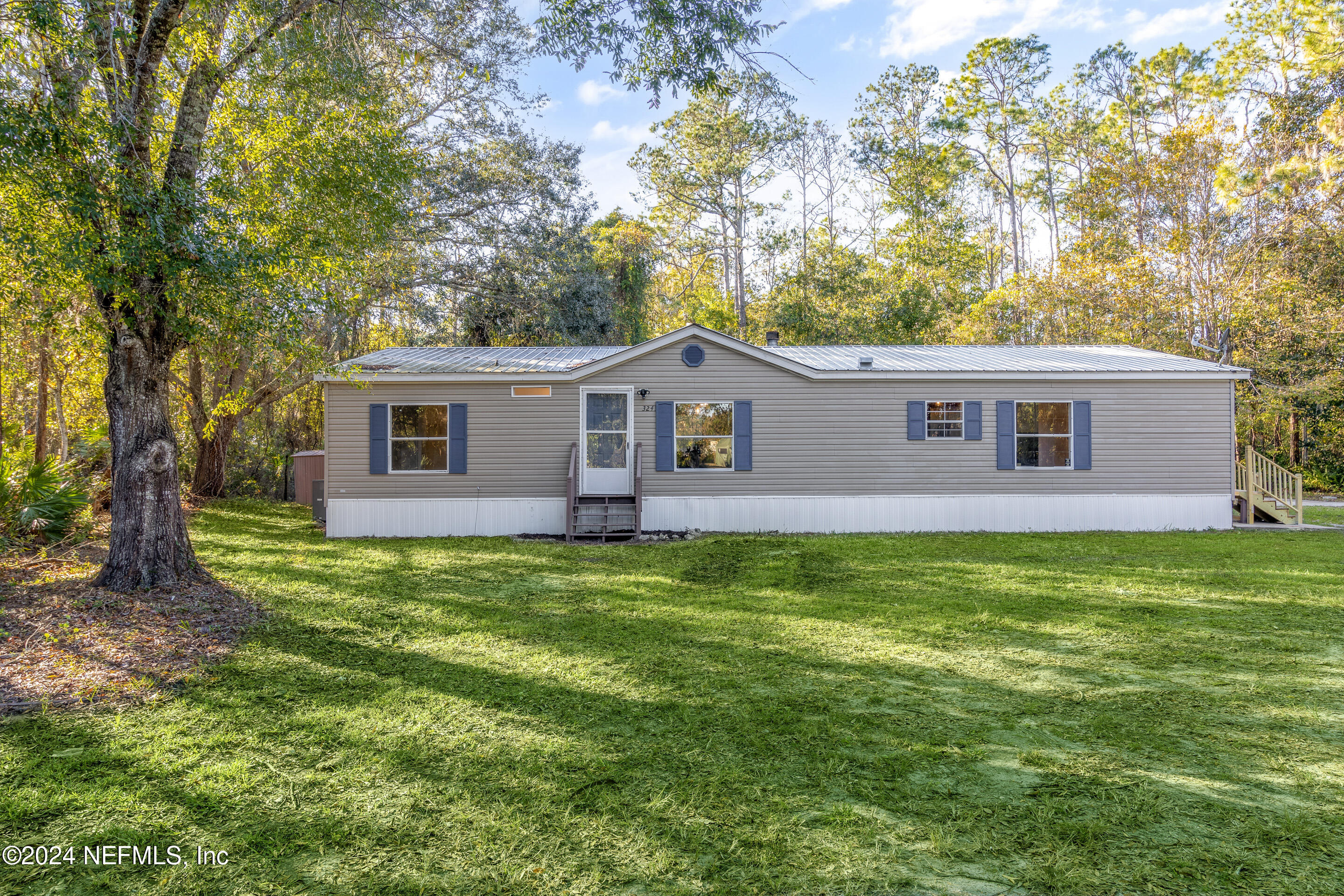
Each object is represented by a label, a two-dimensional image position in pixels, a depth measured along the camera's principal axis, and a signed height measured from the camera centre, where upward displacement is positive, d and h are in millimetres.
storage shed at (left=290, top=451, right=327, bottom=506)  14702 -251
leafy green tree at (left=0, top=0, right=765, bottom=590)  5641 +2690
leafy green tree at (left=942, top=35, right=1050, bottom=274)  25641 +13371
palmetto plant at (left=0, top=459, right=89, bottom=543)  8133 -514
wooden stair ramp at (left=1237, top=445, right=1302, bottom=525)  12766 -567
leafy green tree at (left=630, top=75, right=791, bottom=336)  25172 +10419
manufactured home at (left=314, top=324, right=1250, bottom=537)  11695 +287
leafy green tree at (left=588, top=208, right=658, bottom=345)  21688 +5882
